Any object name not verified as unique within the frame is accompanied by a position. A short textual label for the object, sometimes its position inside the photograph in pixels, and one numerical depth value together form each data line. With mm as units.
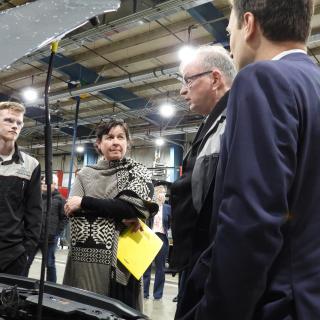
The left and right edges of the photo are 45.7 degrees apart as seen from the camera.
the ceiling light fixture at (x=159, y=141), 11336
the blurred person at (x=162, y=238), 4707
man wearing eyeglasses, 914
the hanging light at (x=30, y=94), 7816
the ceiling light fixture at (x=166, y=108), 8190
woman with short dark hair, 1604
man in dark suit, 610
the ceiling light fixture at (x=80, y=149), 13743
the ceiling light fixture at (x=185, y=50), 5308
